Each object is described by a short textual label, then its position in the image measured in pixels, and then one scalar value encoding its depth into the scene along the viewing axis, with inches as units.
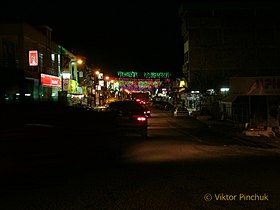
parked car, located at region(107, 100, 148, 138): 650.8
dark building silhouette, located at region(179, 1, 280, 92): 2524.6
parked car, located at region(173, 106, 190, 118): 1656.0
